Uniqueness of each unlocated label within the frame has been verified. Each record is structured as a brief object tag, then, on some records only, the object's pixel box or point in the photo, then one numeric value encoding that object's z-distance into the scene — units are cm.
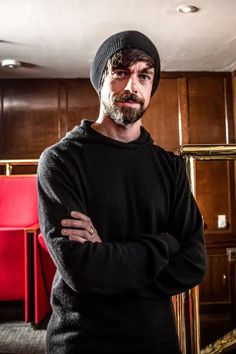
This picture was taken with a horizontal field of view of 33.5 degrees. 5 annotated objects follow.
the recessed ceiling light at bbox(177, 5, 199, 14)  263
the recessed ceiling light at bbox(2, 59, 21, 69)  375
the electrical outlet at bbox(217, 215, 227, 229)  430
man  94
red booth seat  293
